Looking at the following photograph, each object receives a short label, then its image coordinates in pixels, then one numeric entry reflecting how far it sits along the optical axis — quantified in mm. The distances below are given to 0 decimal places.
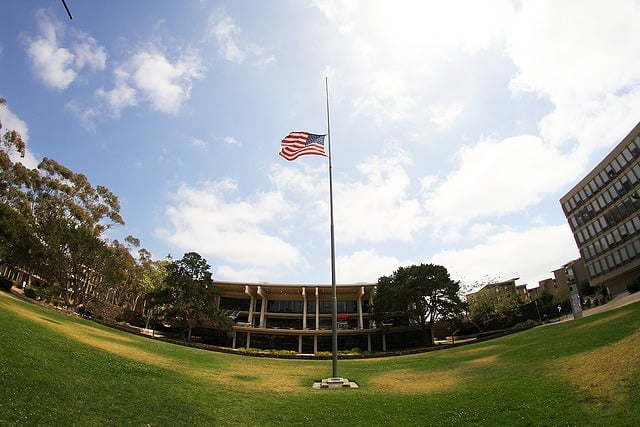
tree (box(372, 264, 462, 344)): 57344
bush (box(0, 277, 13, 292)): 45112
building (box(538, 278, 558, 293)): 91250
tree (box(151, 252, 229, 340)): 52875
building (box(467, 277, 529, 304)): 68425
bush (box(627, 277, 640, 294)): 50469
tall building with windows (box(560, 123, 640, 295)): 54969
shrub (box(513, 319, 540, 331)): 47834
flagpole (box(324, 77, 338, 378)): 20141
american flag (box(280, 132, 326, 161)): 23391
